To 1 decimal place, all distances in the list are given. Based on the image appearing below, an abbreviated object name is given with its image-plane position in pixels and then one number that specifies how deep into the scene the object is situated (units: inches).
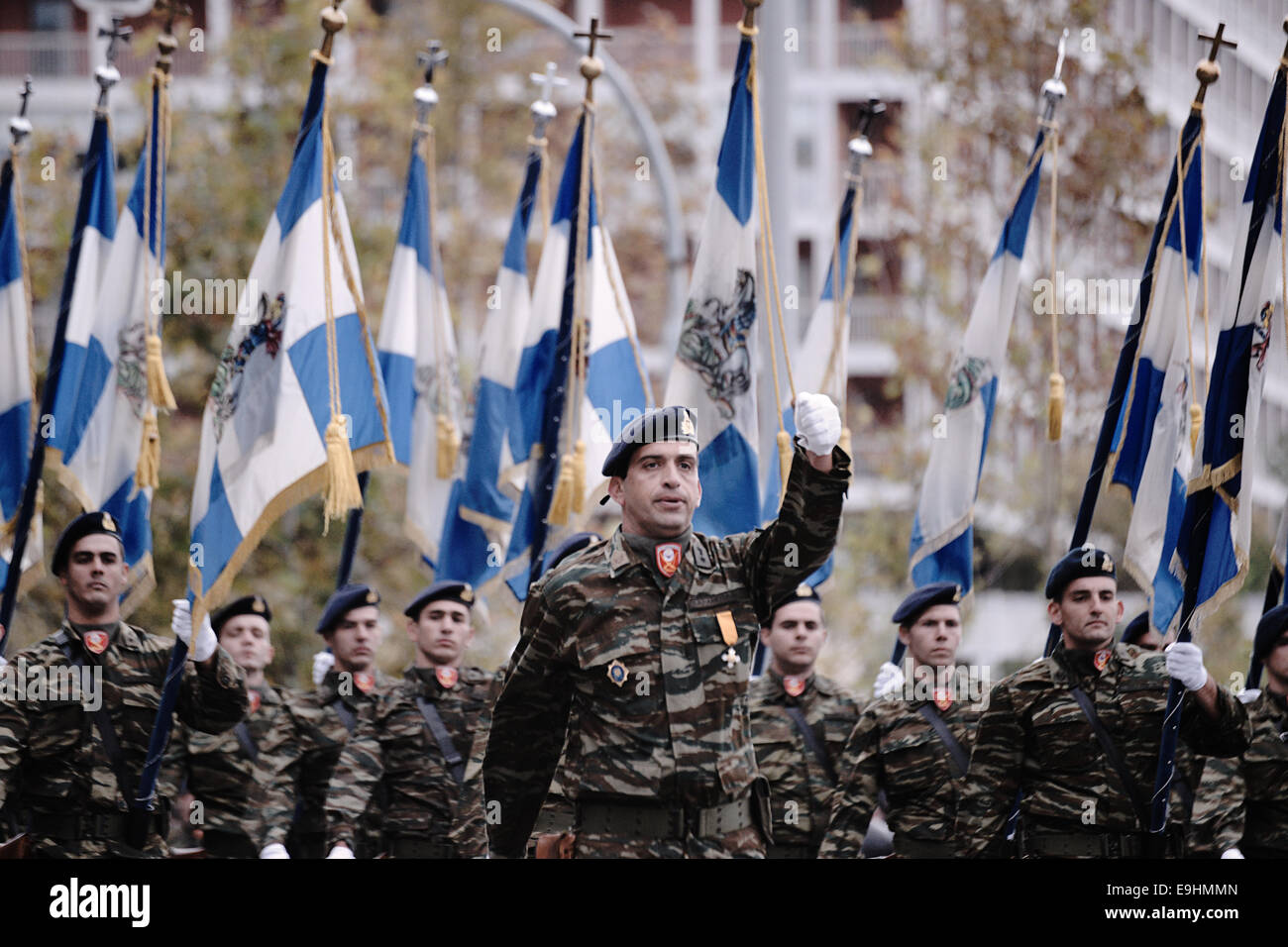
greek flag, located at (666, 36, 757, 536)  370.9
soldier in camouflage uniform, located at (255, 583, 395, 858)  395.5
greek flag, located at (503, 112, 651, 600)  422.0
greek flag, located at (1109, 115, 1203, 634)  364.2
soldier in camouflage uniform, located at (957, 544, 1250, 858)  293.1
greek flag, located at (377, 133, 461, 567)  468.8
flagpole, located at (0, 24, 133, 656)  394.0
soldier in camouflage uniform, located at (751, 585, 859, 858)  364.8
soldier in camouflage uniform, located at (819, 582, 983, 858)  341.7
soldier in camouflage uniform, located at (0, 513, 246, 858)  312.8
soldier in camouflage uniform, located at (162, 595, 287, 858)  397.4
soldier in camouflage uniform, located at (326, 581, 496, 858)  375.6
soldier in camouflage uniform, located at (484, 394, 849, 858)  226.7
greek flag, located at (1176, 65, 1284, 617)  307.6
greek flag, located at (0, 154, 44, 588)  434.3
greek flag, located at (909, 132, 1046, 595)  403.5
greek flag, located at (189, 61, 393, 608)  346.0
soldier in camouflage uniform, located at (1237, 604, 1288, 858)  335.0
